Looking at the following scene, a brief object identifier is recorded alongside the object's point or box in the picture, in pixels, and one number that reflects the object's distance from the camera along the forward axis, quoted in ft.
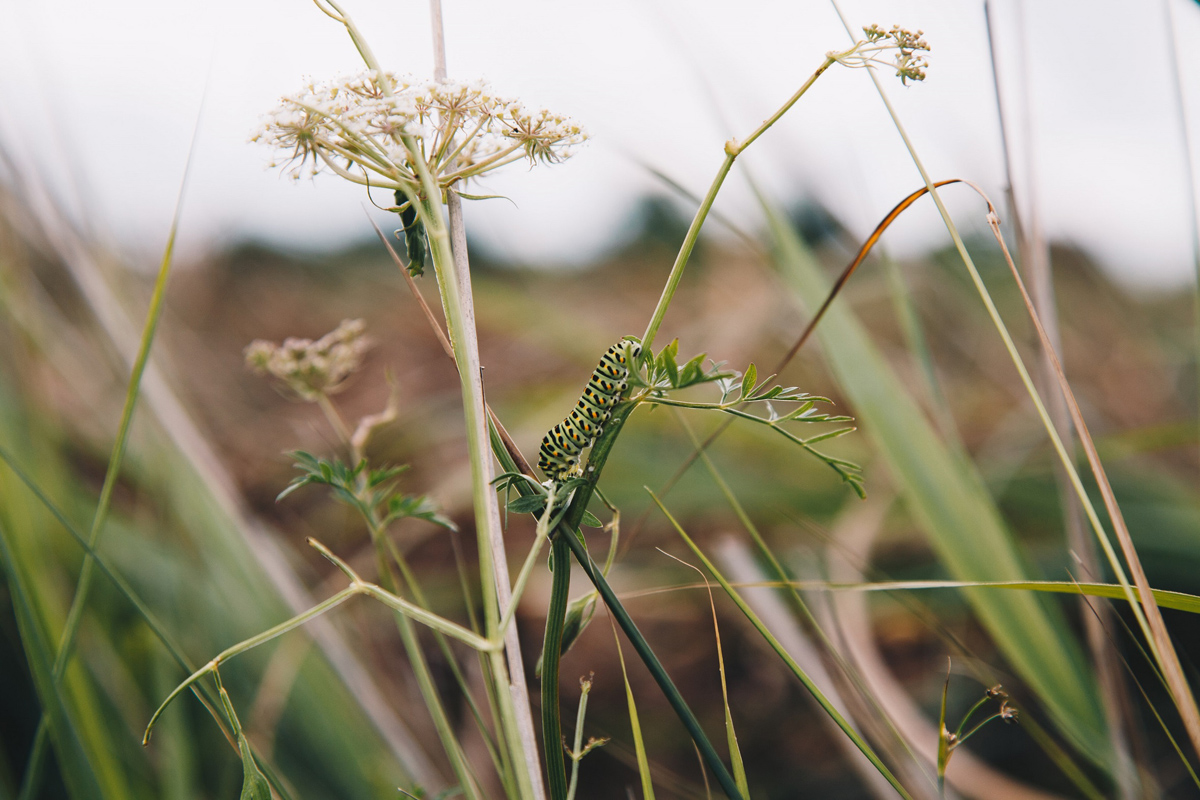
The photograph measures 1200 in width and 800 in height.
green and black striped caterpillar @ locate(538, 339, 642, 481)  1.48
